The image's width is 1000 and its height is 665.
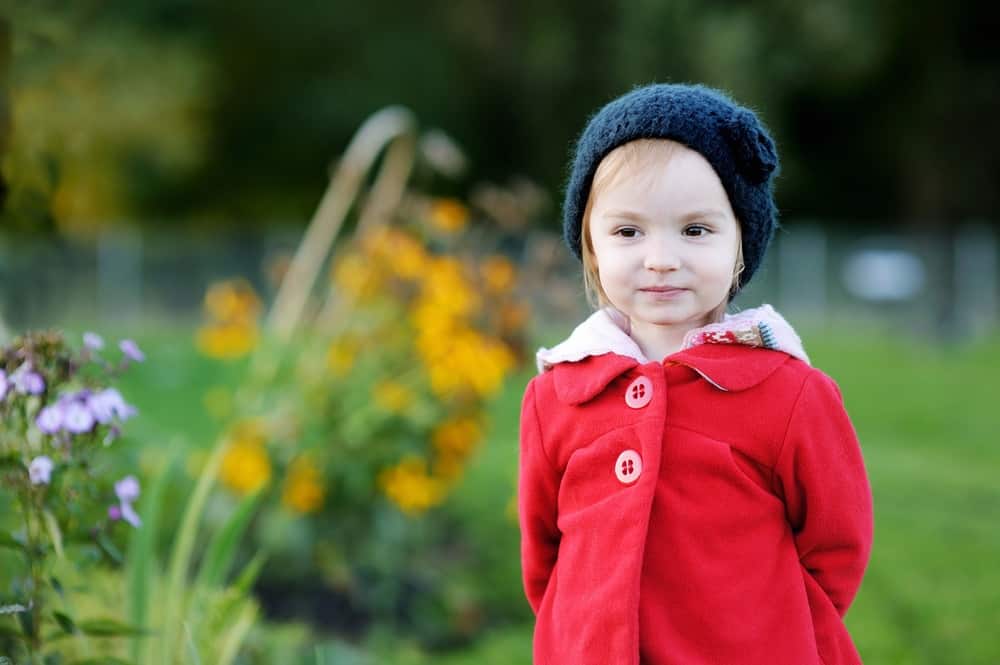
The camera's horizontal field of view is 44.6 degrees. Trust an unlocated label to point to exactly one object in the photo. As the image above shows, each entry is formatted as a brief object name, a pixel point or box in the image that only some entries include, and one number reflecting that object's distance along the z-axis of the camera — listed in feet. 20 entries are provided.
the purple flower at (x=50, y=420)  6.93
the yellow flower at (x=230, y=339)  14.93
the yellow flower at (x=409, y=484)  13.39
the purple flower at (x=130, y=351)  7.72
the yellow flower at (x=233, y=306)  15.17
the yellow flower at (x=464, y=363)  13.24
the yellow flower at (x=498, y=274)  14.05
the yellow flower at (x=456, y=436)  13.88
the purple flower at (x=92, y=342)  7.45
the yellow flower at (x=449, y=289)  13.55
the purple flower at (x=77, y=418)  6.95
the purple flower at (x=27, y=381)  6.91
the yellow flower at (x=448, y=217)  14.37
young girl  5.55
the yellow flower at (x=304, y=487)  13.48
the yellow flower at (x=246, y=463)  13.60
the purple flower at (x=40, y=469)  6.86
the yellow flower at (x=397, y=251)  14.05
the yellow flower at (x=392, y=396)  13.52
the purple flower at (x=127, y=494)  7.37
